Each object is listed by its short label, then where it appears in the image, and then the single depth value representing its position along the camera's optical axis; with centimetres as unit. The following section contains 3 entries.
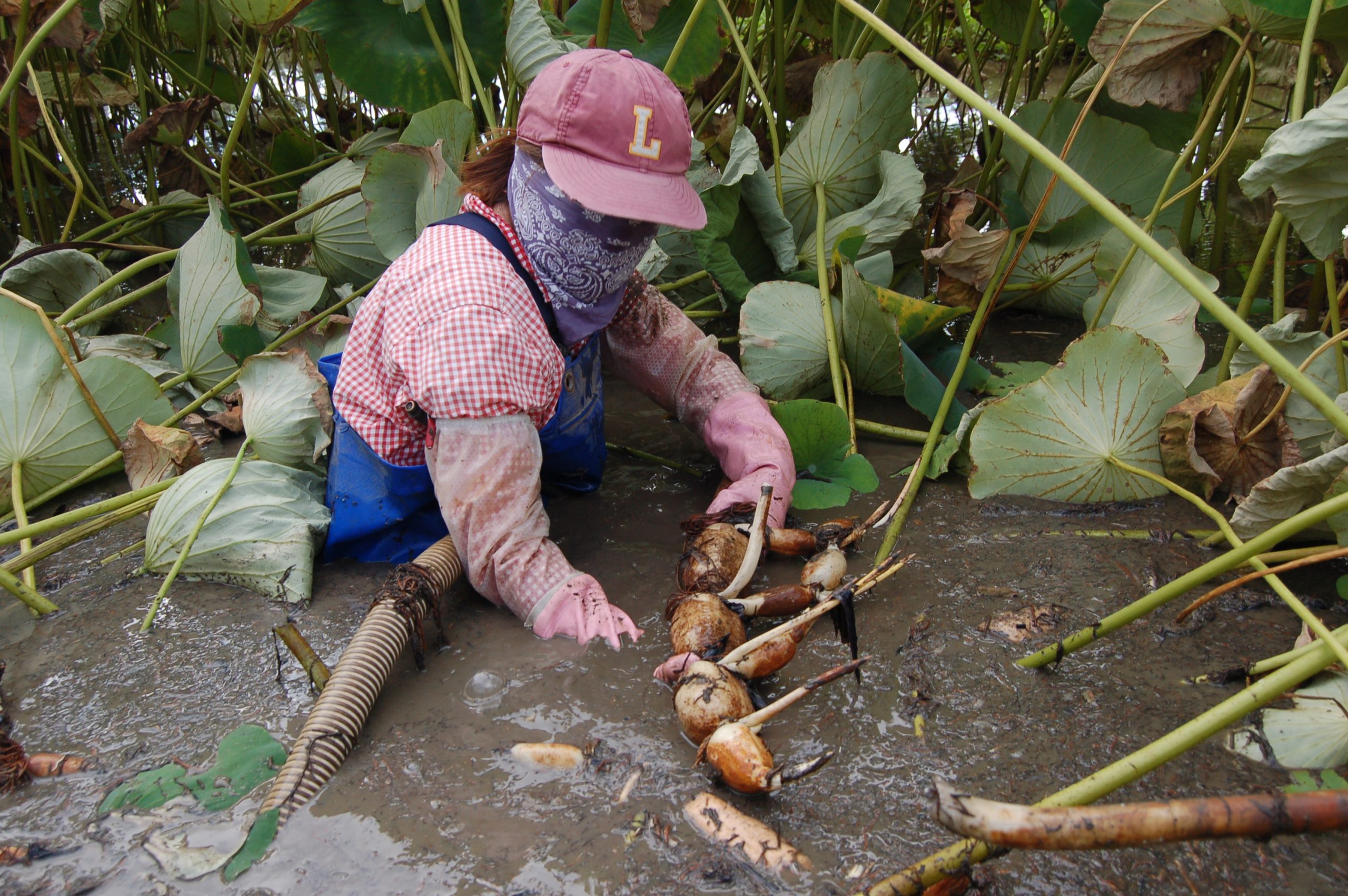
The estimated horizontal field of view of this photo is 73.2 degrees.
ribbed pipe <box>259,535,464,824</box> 121
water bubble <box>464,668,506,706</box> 141
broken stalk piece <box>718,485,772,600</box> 157
